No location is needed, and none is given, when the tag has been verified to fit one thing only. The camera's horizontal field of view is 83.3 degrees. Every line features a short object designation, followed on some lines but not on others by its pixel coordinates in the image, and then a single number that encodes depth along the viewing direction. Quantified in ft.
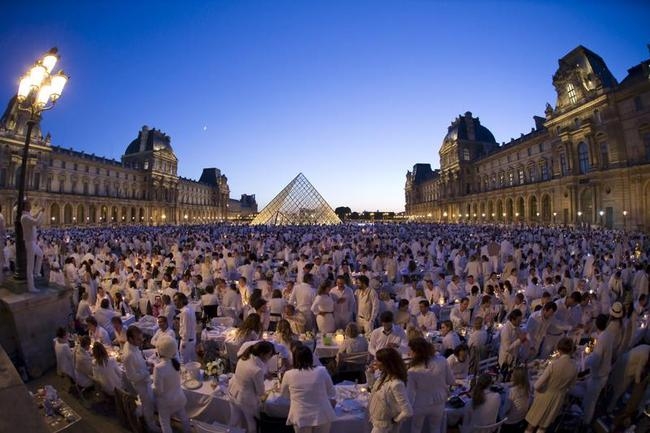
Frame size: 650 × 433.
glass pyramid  151.02
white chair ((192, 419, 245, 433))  8.88
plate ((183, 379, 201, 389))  13.01
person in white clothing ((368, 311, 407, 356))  14.35
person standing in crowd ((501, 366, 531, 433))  11.67
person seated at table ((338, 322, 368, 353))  16.34
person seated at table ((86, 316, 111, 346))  16.58
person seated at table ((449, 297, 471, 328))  19.97
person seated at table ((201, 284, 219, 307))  23.41
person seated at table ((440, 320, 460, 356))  15.54
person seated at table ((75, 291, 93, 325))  20.92
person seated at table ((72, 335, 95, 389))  14.53
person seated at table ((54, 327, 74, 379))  15.08
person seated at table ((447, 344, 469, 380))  13.67
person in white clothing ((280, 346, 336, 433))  9.58
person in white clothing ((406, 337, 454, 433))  9.71
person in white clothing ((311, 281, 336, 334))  19.29
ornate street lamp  17.04
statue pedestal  16.48
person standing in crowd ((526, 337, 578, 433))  11.21
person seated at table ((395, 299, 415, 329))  18.58
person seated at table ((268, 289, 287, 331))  21.49
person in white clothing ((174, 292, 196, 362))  17.11
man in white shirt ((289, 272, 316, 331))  21.25
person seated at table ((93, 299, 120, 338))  20.03
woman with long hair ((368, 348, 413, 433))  8.68
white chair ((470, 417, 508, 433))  10.18
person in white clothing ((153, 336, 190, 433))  11.07
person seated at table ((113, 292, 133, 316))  23.41
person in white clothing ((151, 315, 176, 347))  14.55
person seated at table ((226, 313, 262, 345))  14.08
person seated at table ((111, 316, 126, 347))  16.31
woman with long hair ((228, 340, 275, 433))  10.59
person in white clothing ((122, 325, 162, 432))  11.86
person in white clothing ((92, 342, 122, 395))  13.25
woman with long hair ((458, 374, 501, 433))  10.71
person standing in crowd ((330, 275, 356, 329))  20.30
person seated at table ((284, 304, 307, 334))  18.45
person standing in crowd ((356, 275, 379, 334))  19.57
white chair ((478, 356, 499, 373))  15.31
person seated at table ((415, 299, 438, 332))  19.04
